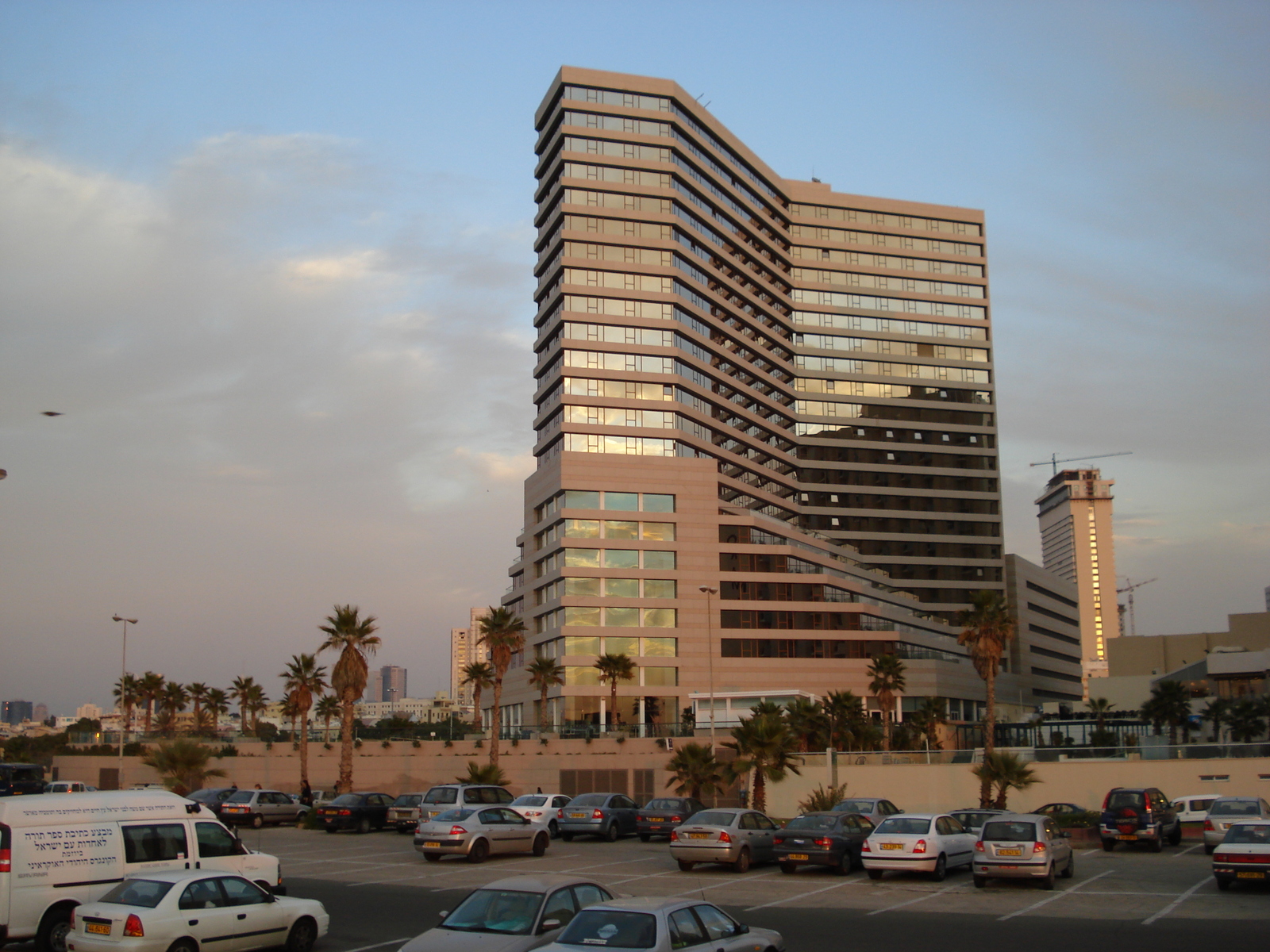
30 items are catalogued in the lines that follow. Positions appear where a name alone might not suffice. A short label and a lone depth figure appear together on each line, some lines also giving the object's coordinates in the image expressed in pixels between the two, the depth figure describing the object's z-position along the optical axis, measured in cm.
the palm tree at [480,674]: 8309
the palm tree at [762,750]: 4619
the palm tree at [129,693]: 10119
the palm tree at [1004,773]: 4450
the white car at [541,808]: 3828
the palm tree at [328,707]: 9594
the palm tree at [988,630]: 5759
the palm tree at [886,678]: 8312
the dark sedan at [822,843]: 2717
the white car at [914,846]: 2567
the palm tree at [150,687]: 10256
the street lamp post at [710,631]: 8541
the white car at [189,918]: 1395
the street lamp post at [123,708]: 6669
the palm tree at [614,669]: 8369
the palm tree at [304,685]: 6869
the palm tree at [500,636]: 6969
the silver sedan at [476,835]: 2923
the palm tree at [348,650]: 5991
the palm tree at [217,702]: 10588
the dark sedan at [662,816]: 3722
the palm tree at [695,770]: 4816
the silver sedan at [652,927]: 1155
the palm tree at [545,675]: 8594
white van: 1583
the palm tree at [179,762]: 5231
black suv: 3253
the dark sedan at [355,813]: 4178
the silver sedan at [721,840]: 2761
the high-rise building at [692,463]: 9206
